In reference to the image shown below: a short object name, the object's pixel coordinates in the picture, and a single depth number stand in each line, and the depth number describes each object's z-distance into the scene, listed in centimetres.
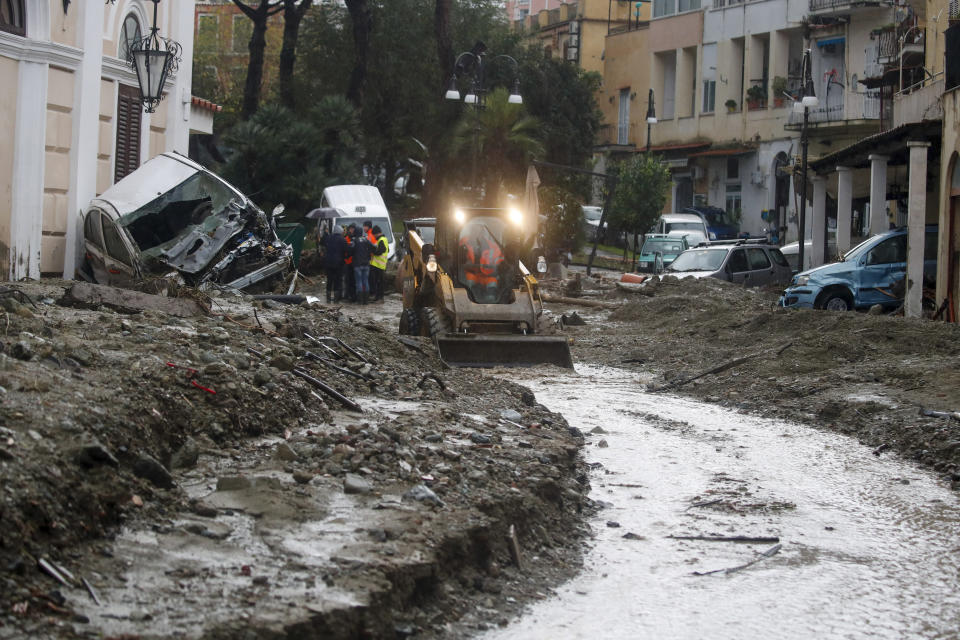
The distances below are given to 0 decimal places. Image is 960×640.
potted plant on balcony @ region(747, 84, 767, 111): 5291
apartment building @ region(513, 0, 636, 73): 6688
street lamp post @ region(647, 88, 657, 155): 4766
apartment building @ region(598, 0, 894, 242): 4794
